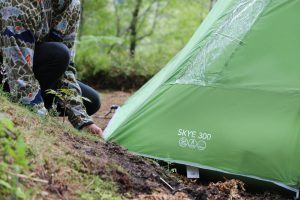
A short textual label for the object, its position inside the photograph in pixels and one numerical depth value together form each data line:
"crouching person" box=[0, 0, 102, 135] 3.37
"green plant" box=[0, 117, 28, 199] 1.89
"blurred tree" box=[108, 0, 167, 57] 10.94
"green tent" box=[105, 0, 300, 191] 3.40
